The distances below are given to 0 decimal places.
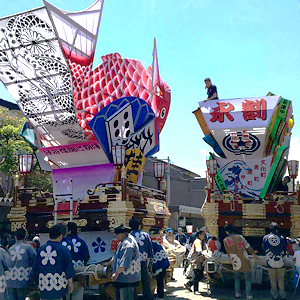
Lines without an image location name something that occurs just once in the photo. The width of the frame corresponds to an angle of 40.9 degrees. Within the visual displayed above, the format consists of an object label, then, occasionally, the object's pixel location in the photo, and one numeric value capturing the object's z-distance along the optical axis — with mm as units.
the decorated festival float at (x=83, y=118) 12328
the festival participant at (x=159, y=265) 9930
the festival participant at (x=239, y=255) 10062
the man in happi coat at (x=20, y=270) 7250
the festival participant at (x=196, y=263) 11156
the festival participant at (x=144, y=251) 8570
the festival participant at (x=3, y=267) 7492
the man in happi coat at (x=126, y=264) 6910
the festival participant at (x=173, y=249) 13711
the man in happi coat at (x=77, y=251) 8188
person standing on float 16516
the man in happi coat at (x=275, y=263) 9820
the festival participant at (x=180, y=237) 21159
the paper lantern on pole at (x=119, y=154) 13555
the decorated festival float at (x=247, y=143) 15570
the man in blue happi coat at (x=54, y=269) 6355
